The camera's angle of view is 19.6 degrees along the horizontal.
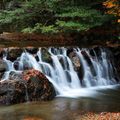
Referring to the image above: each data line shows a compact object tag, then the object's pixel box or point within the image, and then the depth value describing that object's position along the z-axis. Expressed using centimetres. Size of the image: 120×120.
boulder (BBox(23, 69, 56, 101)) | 1198
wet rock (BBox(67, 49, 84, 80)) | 1498
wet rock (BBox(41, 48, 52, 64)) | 1473
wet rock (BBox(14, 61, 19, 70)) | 1380
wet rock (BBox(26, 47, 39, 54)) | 1494
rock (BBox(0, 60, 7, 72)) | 1316
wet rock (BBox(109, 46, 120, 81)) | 1631
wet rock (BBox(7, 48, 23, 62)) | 1416
